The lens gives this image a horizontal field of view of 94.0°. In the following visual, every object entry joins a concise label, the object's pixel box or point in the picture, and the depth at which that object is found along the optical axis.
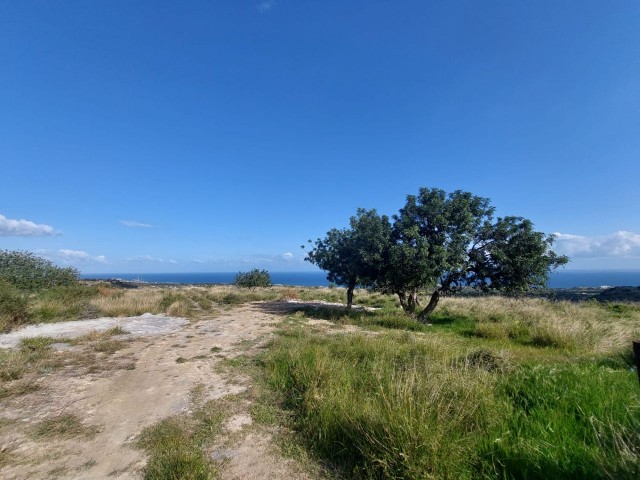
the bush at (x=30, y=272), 17.42
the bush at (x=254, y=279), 36.72
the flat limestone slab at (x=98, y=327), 9.61
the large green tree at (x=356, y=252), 14.05
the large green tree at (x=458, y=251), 13.03
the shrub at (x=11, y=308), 10.47
